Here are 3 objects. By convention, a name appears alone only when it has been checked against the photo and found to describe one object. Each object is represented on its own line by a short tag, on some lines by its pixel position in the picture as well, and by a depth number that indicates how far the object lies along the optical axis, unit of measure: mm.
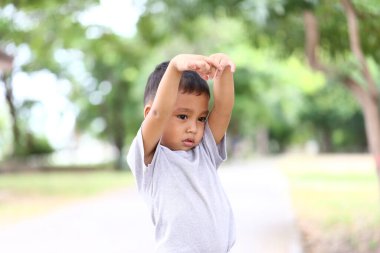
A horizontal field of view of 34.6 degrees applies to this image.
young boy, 2105
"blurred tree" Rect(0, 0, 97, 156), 11242
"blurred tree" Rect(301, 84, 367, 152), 39338
